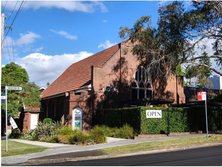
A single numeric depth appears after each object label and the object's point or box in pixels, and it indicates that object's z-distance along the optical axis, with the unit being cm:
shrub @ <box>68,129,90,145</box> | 1571
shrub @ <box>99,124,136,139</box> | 1789
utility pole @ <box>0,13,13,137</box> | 1575
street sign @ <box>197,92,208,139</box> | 1553
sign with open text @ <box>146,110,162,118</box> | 1810
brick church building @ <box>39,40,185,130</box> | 2302
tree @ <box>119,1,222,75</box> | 2044
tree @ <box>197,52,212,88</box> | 2309
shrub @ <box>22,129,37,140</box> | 2083
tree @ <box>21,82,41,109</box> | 2460
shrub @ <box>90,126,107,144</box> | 1574
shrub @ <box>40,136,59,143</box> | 1786
